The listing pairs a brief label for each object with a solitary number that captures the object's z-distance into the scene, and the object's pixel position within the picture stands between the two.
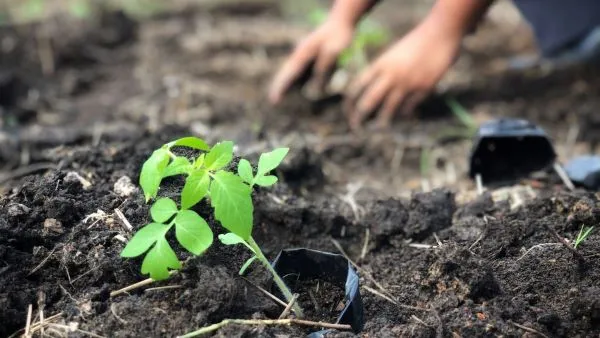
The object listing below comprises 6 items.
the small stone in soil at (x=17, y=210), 0.41
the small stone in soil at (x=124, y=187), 0.44
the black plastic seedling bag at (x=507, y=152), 0.59
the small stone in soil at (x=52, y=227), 0.41
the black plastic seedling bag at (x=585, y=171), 0.56
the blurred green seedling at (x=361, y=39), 0.88
